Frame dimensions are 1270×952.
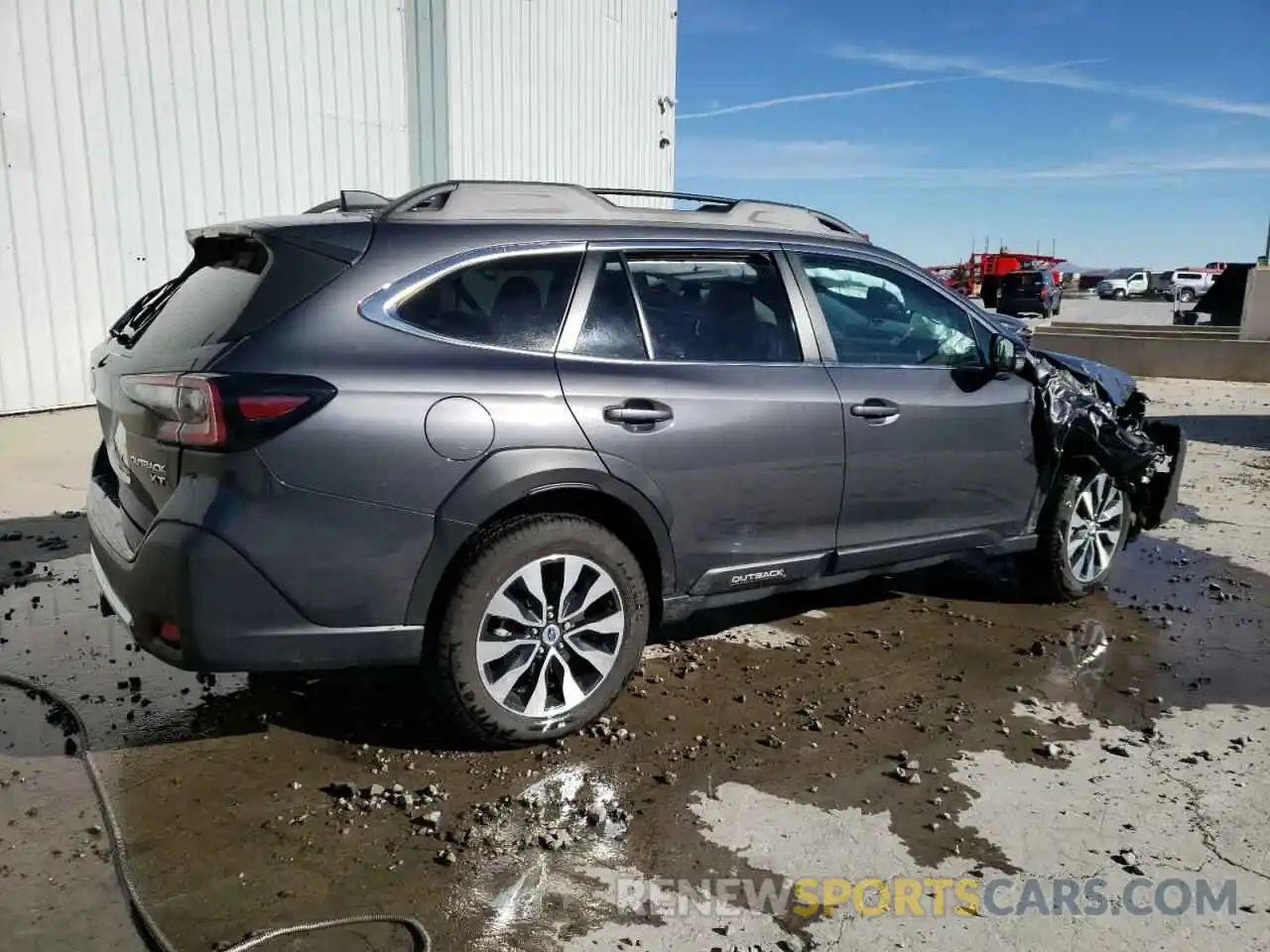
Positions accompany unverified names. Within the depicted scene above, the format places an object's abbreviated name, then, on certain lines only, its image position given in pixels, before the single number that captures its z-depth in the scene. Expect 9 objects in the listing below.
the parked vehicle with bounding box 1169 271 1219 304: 50.31
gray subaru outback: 3.03
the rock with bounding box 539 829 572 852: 2.98
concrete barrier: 15.38
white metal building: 8.73
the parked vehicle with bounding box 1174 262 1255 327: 25.73
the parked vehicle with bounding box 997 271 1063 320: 32.41
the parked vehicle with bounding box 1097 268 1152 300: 53.41
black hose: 2.51
